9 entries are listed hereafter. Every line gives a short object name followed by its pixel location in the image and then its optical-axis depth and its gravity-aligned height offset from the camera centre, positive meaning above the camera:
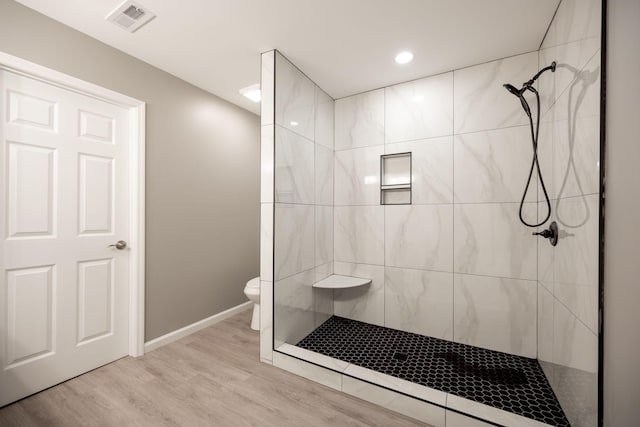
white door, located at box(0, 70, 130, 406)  1.67 -0.18
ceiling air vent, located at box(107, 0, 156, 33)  1.71 +1.30
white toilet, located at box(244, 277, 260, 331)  2.70 -0.88
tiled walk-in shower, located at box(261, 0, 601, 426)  1.43 -0.19
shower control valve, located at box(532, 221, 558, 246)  1.69 -0.13
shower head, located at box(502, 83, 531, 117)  1.79 +0.83
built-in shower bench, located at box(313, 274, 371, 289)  2.62 -0.72
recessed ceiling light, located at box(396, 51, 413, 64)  2.19 +1.31
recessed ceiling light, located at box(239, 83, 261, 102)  2.68 +1.23
